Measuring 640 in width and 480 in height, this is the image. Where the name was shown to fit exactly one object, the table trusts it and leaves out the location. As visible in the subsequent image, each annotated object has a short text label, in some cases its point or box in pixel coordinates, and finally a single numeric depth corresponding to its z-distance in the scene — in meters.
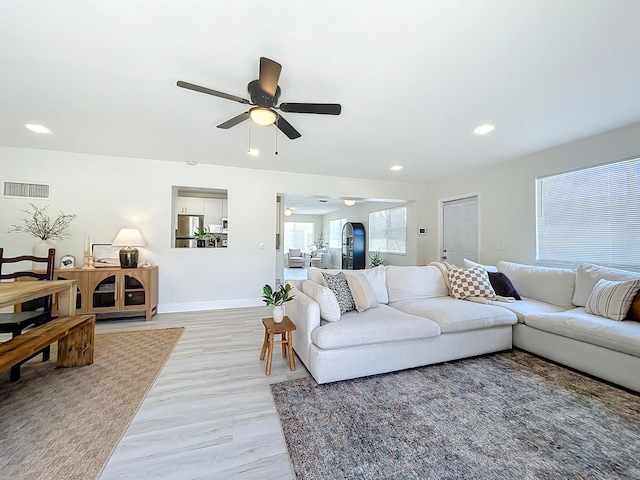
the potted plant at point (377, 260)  6.52
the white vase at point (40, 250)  3.72
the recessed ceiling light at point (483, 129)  2.94
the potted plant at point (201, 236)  4.88
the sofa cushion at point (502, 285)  3.35
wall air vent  3.76
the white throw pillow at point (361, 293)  2.66
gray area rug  1.39
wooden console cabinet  3.70
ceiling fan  1.73
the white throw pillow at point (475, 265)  3.65
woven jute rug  1.39
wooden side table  2.34
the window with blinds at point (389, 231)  6.69
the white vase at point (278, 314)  2.48
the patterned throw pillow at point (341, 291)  2.63
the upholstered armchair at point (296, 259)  11.42
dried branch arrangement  3.80
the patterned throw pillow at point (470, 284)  3.24
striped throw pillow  2.44
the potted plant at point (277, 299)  2.48
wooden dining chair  2.19
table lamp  3.92
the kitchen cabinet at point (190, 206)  5.37
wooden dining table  1.81
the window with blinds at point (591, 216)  2.94
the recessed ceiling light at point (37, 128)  3.01
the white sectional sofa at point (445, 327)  2.19
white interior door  4.83
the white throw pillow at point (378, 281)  3.13
